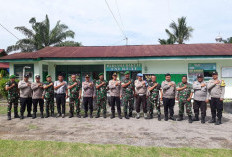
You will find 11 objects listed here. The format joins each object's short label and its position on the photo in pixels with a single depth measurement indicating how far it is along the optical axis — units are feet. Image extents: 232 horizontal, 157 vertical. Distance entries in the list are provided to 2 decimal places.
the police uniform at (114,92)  21.48
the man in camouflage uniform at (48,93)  22.06
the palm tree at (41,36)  74.49
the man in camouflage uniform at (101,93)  21.75
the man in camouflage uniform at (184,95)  20.15
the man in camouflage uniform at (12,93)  21.32
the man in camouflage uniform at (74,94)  22.04
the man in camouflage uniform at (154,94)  21.07
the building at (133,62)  32.73
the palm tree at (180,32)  87.86
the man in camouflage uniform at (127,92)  21.37
